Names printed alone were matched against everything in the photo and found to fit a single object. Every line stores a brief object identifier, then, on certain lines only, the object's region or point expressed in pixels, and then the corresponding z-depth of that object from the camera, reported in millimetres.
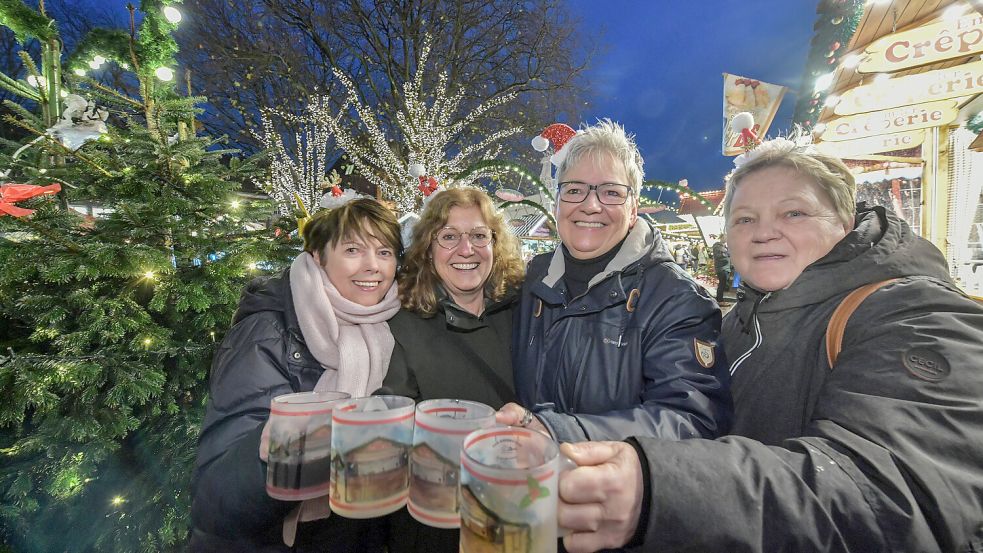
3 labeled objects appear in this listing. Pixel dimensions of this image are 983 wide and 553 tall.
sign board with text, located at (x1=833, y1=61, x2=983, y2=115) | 3605
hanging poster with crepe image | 7227
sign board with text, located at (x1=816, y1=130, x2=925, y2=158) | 4680
